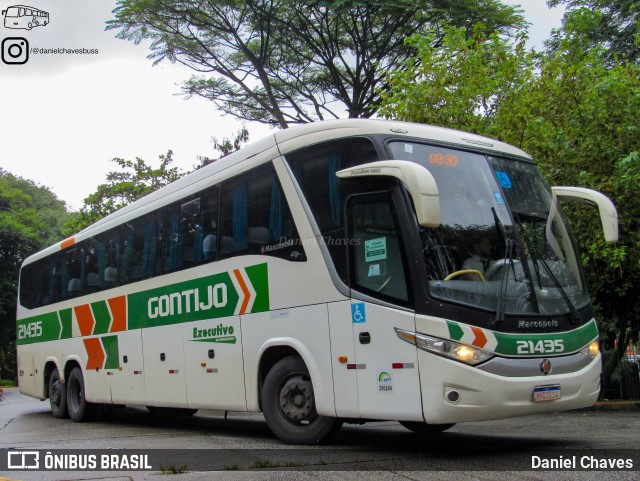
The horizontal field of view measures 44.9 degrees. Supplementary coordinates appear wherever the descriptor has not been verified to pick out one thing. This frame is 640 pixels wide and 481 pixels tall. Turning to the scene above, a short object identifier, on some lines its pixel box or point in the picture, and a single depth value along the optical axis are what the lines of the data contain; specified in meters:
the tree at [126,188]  32.25
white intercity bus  6.98
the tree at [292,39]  21.22
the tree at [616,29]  22.55
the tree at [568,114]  13.07
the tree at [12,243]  46.03
